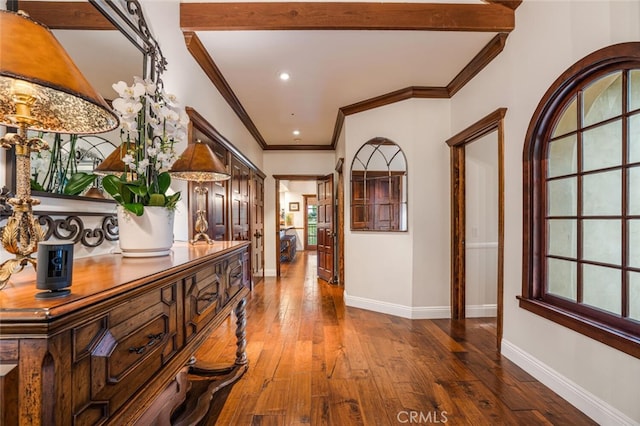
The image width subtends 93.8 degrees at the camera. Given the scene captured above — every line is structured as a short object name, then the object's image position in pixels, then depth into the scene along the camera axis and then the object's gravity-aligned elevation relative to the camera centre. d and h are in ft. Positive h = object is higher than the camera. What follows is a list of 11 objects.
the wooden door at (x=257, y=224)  16.79 -0.47
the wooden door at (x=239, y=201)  12.44 +0.73
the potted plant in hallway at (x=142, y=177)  4.18 +0.60
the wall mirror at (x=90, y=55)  3.65 +2.39
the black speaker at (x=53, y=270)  2.14 -0.39
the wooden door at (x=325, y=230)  17.93 -0.81
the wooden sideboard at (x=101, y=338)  1.89 -0.99
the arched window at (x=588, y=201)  5.28 +0.34
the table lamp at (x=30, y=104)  2.26 +1.08
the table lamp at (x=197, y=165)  5.97 +1.03
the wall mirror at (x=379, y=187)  12.24 +1.27
